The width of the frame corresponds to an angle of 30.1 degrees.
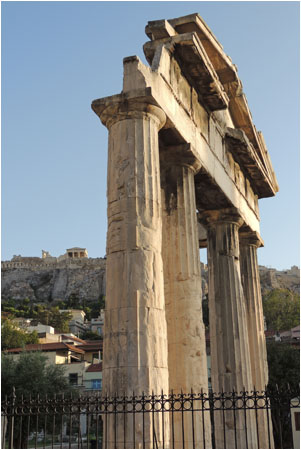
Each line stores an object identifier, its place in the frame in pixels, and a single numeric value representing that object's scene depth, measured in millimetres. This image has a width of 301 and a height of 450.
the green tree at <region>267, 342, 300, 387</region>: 34694
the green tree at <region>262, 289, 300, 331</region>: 70125
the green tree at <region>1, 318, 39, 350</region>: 57688
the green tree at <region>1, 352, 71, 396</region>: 31172
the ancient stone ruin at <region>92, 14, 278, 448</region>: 9539
